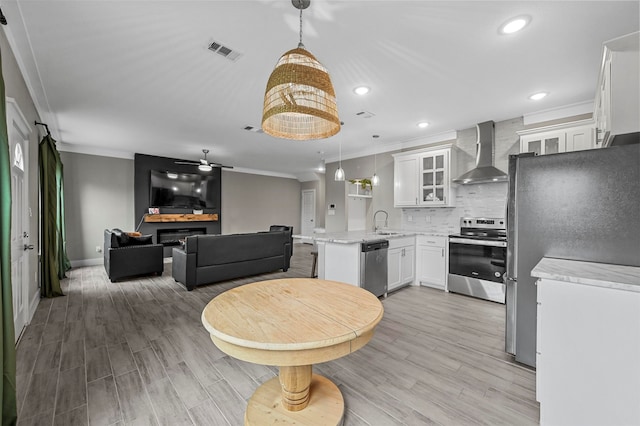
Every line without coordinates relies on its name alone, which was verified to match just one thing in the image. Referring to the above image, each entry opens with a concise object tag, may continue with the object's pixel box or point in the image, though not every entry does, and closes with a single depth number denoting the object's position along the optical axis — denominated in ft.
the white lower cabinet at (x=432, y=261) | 13.51
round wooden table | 3.43
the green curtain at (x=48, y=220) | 11.98
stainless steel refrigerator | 5.57
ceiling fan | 20.93
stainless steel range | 11.67
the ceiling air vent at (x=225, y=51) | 7.62
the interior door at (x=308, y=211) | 32.83
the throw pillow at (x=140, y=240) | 15.57
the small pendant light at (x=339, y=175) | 14.87
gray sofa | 13.51
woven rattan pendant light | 4.51
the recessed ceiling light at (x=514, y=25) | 6.40
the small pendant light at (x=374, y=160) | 18.57
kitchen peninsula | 11.12
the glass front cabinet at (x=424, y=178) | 14.10
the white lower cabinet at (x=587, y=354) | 4.05
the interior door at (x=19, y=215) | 7.97
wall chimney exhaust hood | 12.88
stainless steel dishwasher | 11.00
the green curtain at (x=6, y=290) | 4.35
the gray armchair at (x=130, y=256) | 14.64
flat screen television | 21.98
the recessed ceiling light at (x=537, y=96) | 10.32
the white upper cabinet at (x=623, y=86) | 5.42
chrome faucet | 17.56
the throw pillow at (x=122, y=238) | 14.84
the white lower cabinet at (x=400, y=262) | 12.76
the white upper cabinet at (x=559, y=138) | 10.50
